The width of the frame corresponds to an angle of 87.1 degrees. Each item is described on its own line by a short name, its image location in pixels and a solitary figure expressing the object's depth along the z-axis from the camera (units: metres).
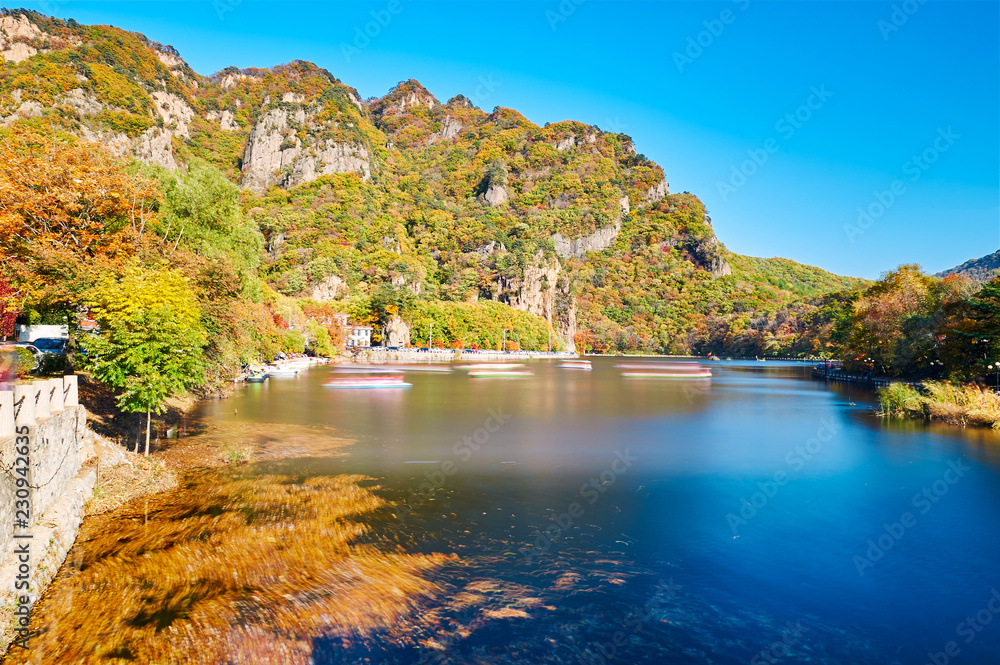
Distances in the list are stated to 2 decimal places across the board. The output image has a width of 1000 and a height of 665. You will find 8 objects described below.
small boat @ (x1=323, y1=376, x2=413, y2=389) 48.04
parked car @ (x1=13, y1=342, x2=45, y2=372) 17.67
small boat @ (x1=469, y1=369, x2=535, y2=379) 68.42
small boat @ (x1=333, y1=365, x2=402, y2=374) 68.00
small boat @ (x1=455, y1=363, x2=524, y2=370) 80.88
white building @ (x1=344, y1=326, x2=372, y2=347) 107.75
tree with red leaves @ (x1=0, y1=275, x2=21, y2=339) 17.53
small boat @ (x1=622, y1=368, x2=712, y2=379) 76.74
